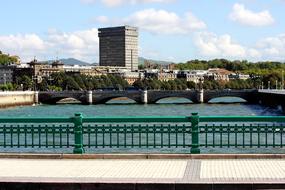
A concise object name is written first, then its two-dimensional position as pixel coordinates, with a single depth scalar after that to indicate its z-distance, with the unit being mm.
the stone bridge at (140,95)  130625
